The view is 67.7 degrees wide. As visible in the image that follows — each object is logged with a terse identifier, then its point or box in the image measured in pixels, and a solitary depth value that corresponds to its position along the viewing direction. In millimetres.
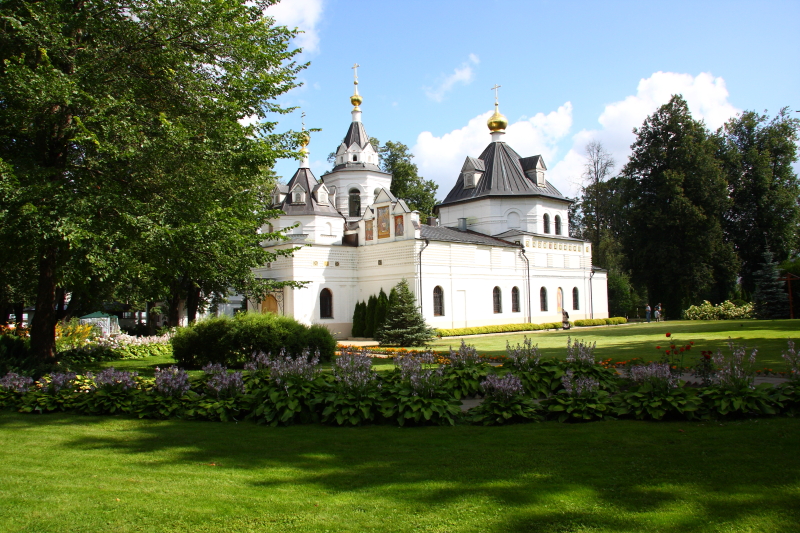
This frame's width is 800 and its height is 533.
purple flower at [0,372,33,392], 9766
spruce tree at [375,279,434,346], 24688
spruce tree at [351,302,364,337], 32594
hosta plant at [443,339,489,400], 9484
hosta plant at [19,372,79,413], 9305
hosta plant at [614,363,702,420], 7336
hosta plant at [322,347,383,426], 7789
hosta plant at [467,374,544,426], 7613
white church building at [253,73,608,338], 32250
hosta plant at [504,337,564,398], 9234
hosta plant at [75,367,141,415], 9055
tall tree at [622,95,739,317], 43281
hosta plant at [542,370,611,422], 7543
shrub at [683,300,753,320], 41938
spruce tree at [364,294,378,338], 31844
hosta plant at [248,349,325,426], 8039
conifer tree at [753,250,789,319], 36781
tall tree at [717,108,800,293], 45312
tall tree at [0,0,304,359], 10453
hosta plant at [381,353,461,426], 7664
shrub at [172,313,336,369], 16234
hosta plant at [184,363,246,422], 8438
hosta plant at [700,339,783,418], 7258
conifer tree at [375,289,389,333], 31250
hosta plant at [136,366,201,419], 8727
